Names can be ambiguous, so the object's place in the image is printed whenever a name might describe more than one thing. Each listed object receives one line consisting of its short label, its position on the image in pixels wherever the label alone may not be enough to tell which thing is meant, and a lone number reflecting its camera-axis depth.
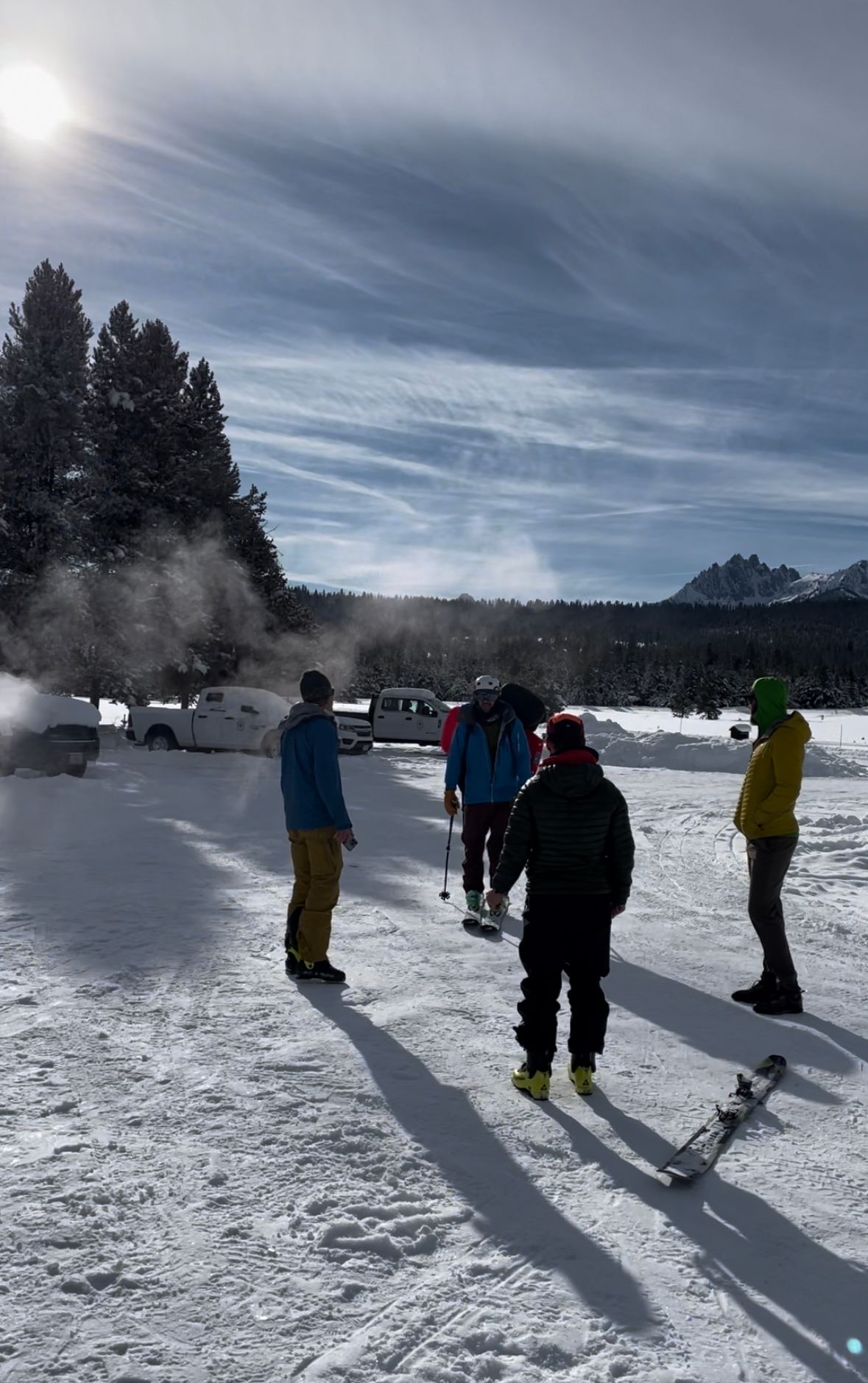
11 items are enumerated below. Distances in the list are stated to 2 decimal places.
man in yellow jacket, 5.54
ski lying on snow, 3.50
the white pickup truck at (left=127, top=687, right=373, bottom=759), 21.28
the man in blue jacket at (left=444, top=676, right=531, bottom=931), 7.42
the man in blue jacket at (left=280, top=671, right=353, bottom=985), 5.62
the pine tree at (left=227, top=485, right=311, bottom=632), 31.72
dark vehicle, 14.38
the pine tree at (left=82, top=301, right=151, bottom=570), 26.97
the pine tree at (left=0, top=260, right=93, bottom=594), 26.12
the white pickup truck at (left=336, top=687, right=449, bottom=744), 28.72
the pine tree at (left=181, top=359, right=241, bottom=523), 30.00
